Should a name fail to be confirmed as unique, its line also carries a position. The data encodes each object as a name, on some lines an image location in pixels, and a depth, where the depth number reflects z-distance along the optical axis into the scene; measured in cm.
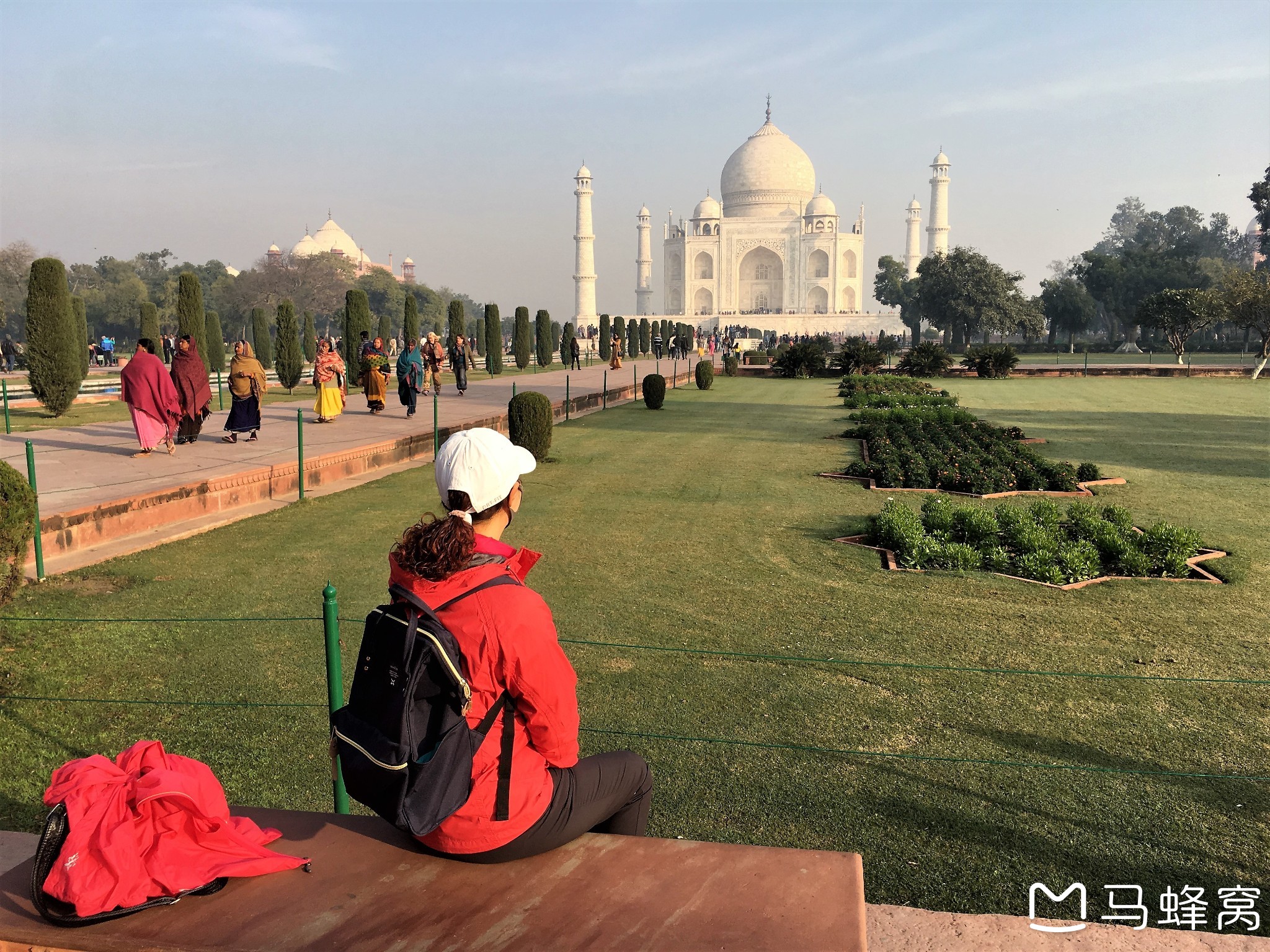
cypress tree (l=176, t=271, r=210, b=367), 1526
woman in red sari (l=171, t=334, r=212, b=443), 904
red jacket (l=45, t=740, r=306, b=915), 175
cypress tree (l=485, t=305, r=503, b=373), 2503
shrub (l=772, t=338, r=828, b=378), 2594
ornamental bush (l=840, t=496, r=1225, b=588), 541
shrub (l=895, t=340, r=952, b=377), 2509
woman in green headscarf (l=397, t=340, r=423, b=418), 1267
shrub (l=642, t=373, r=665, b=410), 1571
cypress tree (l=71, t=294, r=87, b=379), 1789
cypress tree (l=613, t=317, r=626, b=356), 3489
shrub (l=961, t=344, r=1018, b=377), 2584
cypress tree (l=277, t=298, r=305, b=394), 1783
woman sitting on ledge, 176
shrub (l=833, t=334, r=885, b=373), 2467
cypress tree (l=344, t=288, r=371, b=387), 1880
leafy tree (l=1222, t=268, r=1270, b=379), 2512
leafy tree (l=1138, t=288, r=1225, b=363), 2838
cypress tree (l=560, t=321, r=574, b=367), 3045
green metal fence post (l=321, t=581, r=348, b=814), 259
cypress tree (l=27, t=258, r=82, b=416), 1256
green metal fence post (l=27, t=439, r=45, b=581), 506
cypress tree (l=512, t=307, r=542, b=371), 2872
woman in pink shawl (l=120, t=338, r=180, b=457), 845
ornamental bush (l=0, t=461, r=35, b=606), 355
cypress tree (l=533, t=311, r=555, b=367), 3040
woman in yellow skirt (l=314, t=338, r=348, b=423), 1153
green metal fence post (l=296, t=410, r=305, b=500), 739
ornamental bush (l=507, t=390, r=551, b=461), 908
